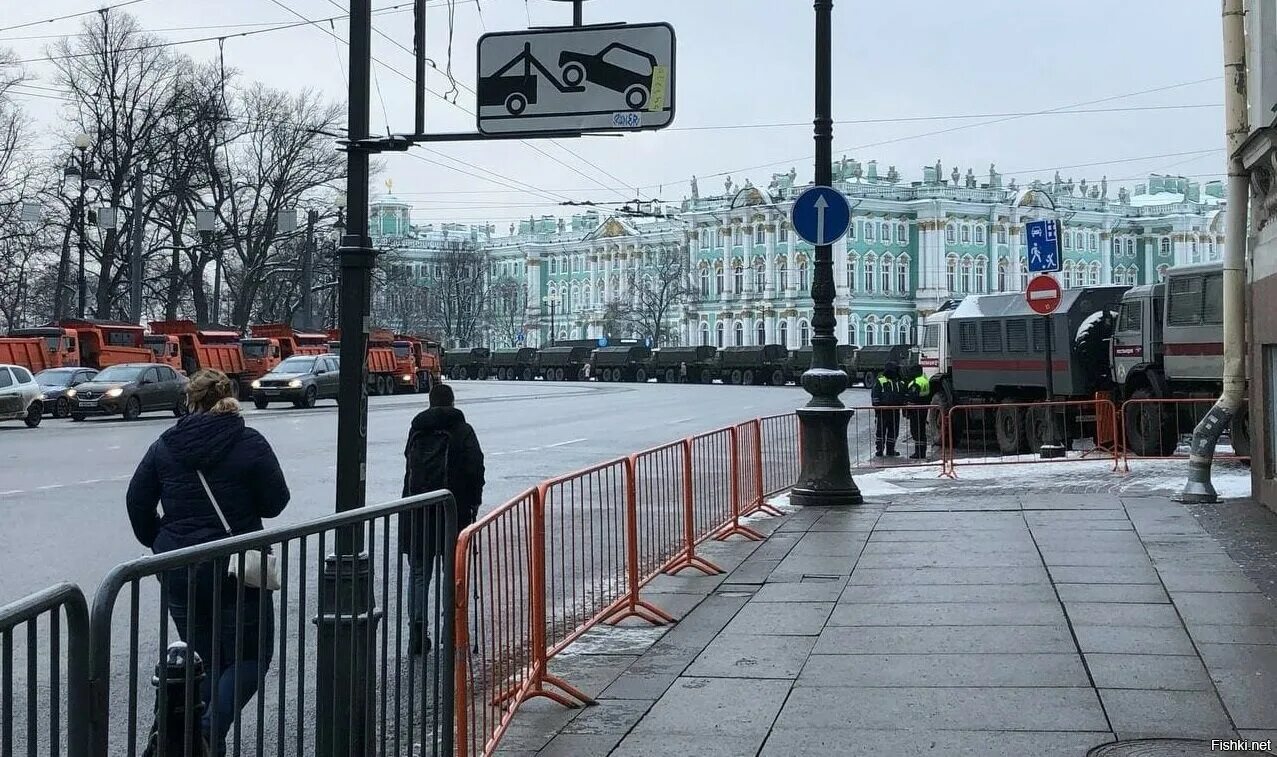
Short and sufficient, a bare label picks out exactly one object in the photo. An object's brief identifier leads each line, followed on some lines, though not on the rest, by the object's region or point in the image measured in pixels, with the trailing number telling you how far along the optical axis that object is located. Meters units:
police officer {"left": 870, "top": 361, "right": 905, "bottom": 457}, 25.41
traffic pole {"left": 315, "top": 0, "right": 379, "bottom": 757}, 4.83
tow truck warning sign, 7.79
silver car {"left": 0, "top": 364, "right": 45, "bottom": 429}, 34.41
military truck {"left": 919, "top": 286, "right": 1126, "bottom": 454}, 28.44
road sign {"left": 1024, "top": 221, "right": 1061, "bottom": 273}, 20.39
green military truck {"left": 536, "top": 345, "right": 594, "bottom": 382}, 99.12
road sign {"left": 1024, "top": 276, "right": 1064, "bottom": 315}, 20.39
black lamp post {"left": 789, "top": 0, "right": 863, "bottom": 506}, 14.91
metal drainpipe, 14.65
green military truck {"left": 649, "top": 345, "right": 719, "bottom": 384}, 90.69
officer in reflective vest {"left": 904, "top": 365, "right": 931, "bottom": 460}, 25.80
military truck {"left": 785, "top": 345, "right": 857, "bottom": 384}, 80.89
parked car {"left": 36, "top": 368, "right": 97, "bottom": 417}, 40.69
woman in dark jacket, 6.34
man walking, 9.21
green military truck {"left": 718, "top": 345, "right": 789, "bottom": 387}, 84.88
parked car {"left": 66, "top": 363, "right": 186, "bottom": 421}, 37.56
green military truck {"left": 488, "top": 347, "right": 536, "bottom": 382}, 103.81
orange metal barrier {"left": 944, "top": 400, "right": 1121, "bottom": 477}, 23.39
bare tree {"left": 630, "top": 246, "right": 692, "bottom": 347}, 126.88
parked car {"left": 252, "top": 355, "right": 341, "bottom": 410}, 45.47
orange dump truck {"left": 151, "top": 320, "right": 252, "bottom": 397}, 54.66
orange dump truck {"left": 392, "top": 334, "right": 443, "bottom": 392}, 65.83
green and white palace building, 123.50
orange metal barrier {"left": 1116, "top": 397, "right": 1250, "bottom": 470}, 22.70
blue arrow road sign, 14.80
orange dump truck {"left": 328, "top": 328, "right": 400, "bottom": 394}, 62.47
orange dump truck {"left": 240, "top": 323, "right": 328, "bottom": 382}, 57.56
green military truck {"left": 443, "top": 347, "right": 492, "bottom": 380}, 106.81
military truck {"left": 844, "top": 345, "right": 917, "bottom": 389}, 74.38
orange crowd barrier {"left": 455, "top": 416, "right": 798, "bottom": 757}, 6.43
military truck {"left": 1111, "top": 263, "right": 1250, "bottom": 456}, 23.28
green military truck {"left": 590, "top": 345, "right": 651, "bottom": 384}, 95.69
